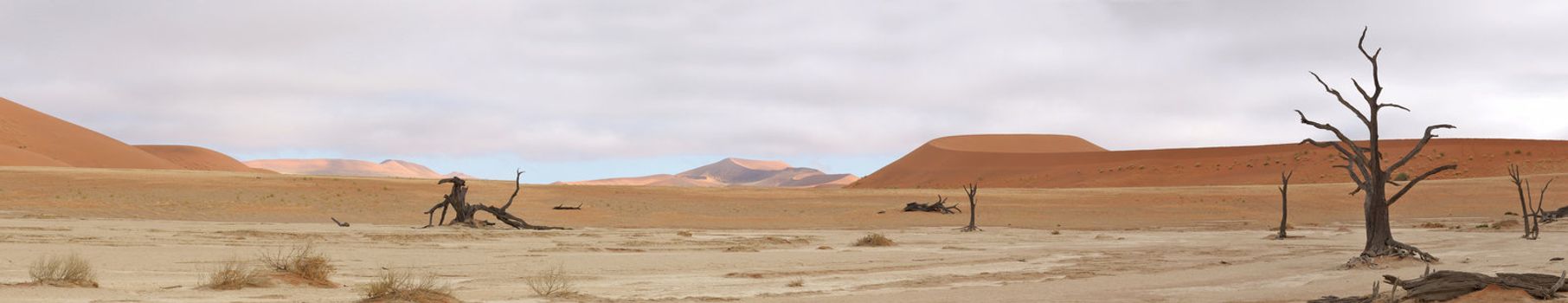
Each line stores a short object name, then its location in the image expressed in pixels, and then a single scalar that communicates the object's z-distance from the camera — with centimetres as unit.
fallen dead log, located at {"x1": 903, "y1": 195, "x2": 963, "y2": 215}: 4259
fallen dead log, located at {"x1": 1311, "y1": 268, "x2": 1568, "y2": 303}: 983
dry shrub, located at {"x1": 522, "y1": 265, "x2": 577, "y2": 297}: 1211
